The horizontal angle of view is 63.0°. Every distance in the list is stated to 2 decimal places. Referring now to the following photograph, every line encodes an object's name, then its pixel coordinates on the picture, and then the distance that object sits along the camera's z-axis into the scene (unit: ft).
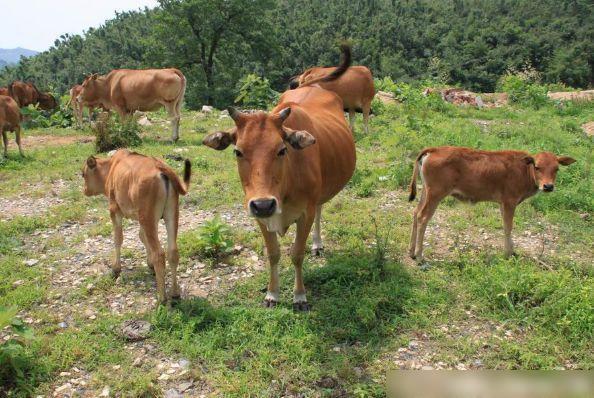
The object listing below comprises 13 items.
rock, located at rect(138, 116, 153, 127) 53.20
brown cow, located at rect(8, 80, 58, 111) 67.92
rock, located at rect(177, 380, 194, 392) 14.00
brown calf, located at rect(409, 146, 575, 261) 21.40
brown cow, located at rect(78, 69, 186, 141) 46.42
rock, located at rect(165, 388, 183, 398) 13.75
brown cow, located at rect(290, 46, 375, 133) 43.14
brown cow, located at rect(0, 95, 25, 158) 38.82
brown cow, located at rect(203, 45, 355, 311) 14.40
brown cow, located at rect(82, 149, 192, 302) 17.74
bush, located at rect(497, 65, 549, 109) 56.54
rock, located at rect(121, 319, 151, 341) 16.31
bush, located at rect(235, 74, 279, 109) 58.13
